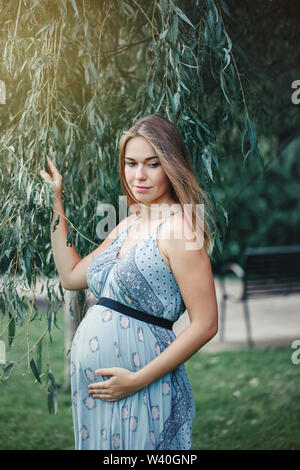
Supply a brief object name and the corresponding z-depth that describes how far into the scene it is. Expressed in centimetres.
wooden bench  650
